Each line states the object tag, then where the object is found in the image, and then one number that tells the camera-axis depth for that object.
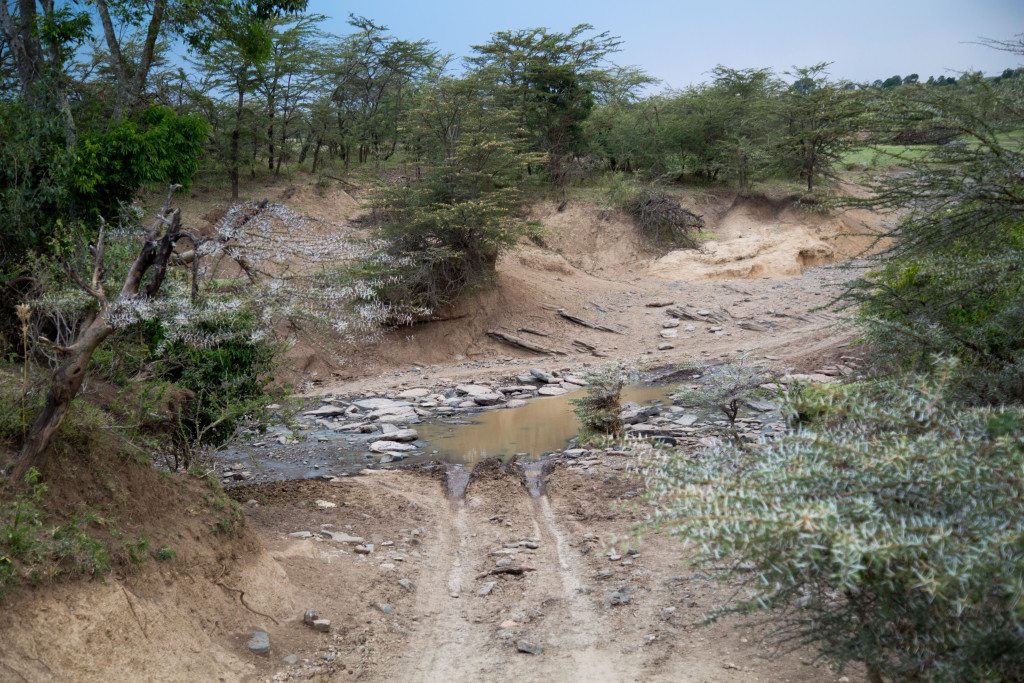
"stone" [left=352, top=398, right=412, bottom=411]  13.84
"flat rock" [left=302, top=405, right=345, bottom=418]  13.36
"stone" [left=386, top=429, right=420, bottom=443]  11.62
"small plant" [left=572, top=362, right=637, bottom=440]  10.33
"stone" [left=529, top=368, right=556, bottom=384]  15.57
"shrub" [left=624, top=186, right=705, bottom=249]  24.25
